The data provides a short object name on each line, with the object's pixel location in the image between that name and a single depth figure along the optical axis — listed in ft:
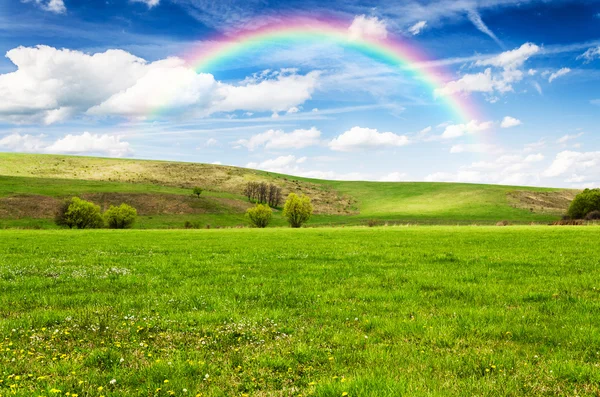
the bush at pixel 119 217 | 300.81
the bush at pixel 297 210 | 323.98
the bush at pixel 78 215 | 280.72
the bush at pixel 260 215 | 340.43
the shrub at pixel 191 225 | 309.81
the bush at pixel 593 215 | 339.63
